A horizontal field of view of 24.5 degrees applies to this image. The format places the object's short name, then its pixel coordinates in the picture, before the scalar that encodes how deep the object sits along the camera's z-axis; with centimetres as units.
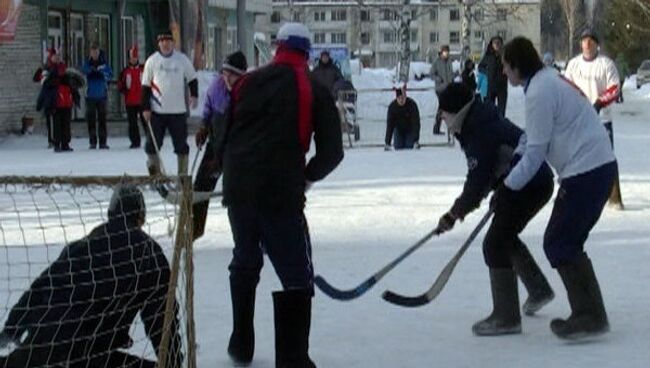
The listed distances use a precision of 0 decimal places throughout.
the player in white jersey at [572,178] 773
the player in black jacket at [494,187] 785
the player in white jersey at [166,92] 1470
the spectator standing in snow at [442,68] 2966
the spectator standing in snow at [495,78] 2639
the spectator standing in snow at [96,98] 2628
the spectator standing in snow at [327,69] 2573
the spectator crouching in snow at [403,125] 2445
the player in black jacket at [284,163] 672
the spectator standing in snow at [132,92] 2619
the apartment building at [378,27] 9438
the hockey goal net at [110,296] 620
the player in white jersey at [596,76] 1280
